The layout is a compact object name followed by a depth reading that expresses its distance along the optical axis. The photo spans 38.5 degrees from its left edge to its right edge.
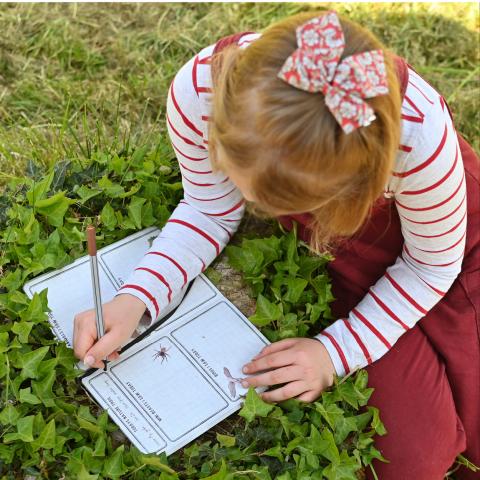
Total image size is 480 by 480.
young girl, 0.90
